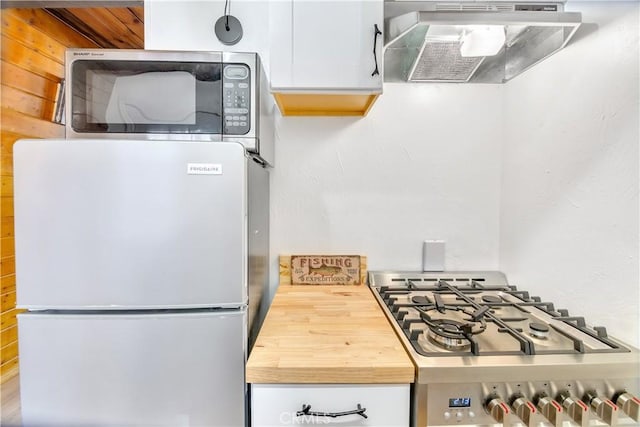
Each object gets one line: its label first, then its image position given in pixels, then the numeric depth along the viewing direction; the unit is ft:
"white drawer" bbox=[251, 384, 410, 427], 2.37
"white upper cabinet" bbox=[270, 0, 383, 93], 3.10
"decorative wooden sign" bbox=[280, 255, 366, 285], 4.46
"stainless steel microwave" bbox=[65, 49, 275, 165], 2.84
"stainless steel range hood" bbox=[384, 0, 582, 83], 2.83
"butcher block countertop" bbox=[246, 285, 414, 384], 2.33
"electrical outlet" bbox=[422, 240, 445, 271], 4.58
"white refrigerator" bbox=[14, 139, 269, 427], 2.43
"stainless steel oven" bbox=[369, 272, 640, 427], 2.27
